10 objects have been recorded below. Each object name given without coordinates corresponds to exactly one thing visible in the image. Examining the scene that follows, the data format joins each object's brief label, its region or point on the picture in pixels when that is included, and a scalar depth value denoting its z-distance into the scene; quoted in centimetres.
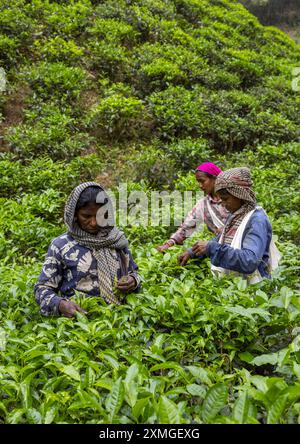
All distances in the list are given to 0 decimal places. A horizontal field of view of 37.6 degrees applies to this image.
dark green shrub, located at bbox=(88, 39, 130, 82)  946
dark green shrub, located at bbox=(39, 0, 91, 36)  991
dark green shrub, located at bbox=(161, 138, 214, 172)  746
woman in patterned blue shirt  257
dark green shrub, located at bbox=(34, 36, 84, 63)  903
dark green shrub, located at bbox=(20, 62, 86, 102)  819
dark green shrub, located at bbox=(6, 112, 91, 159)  698
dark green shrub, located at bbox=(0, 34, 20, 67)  860
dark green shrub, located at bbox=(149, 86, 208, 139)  820
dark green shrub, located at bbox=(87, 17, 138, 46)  1013
